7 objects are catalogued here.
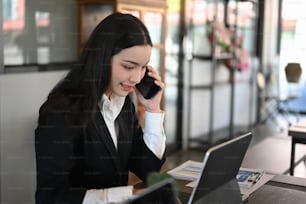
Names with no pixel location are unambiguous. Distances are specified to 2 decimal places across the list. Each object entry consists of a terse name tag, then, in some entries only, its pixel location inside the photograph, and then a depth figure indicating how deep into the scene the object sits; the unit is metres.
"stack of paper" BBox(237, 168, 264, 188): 1.19
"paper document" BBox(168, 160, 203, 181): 1.24
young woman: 0.95
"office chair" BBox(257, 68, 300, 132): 5.37
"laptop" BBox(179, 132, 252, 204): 0.83
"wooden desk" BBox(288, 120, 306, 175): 1.95
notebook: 0.62
